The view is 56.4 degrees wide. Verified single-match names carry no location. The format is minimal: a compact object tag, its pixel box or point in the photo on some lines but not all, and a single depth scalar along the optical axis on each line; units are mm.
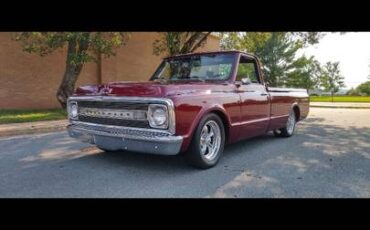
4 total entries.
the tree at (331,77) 71912
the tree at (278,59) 42906
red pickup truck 4426
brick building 14102
